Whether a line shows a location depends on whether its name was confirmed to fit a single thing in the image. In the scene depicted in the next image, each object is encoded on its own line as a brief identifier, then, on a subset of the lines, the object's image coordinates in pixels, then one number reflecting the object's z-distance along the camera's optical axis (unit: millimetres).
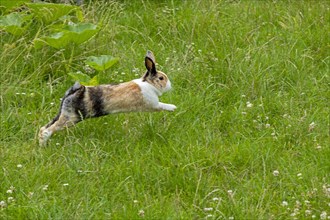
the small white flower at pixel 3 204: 10133
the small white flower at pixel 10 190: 10419
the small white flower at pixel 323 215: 9727
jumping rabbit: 11773
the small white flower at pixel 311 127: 12031
